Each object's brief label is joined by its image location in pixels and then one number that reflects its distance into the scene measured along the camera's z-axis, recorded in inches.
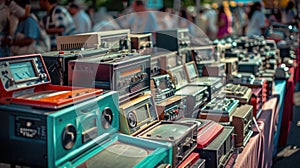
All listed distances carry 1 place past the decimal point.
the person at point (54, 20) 189.9
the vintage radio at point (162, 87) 87.4
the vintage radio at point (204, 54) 127.7
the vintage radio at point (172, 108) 83.5
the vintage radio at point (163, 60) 98.2
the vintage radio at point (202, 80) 108.9
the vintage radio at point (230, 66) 146.0
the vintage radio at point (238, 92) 116.8
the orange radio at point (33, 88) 56.1
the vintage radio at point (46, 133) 52.4
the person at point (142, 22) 185.2
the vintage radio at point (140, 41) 103.9
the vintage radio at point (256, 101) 124.8
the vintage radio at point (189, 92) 96.8
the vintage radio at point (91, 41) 86.3
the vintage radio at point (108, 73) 67.9
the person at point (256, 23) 318.3
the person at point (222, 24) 398.3
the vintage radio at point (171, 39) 119.0
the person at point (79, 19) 253.6
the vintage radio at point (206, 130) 81.4
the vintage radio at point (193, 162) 71.7
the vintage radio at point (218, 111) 98.7
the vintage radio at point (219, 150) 79.2
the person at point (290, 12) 350.2
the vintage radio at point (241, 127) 99.0
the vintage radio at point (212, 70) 127.0
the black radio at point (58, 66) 70.7
